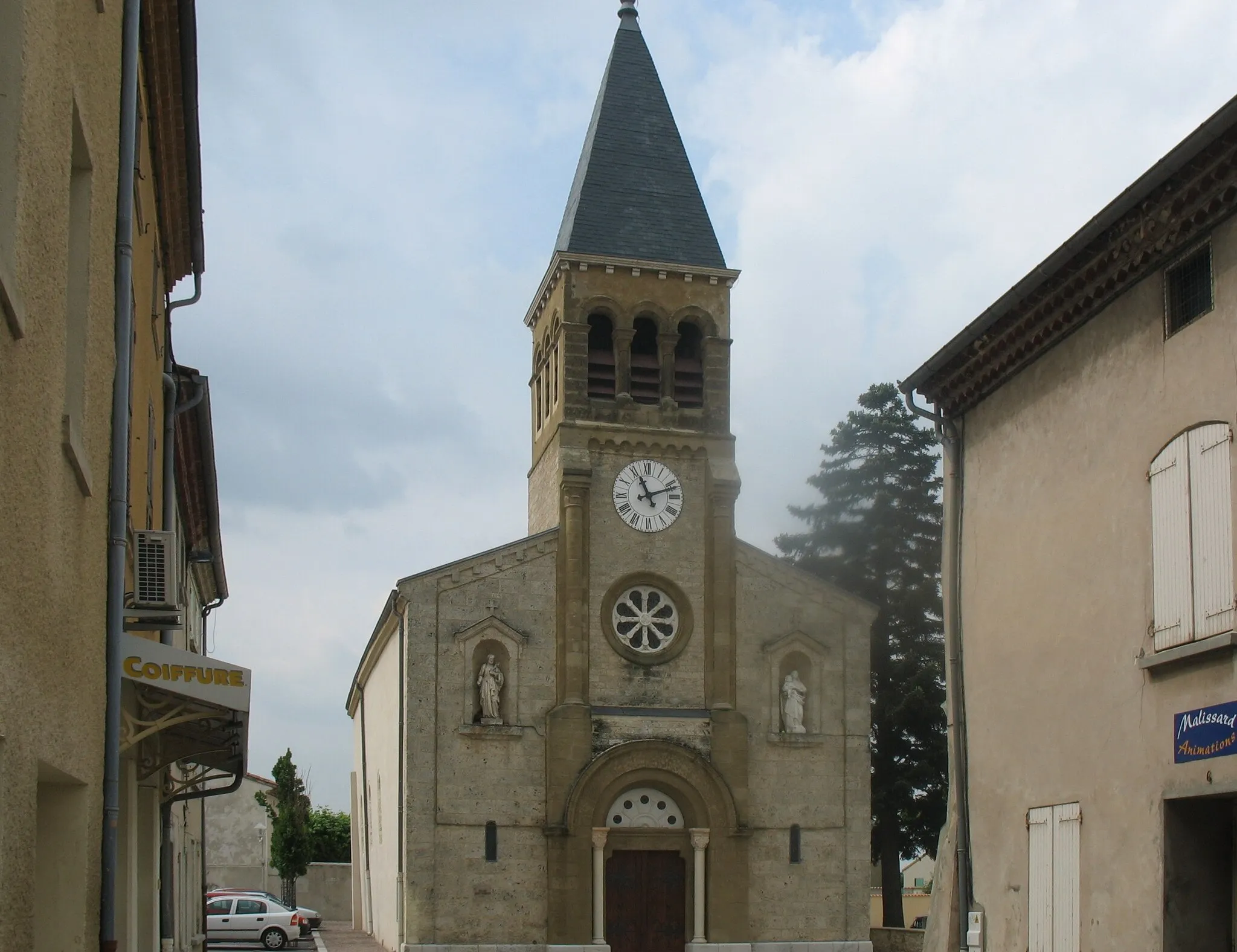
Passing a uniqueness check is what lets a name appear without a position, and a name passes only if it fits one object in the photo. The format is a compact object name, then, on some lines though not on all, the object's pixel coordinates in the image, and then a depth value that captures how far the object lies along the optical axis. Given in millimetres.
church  31109
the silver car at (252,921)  38531
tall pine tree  40469
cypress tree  52094
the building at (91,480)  6641
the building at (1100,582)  11273
